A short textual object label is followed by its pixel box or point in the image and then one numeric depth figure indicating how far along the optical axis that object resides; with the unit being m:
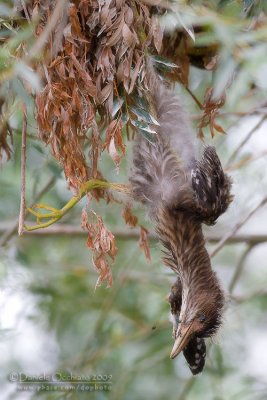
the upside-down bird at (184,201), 4.71
